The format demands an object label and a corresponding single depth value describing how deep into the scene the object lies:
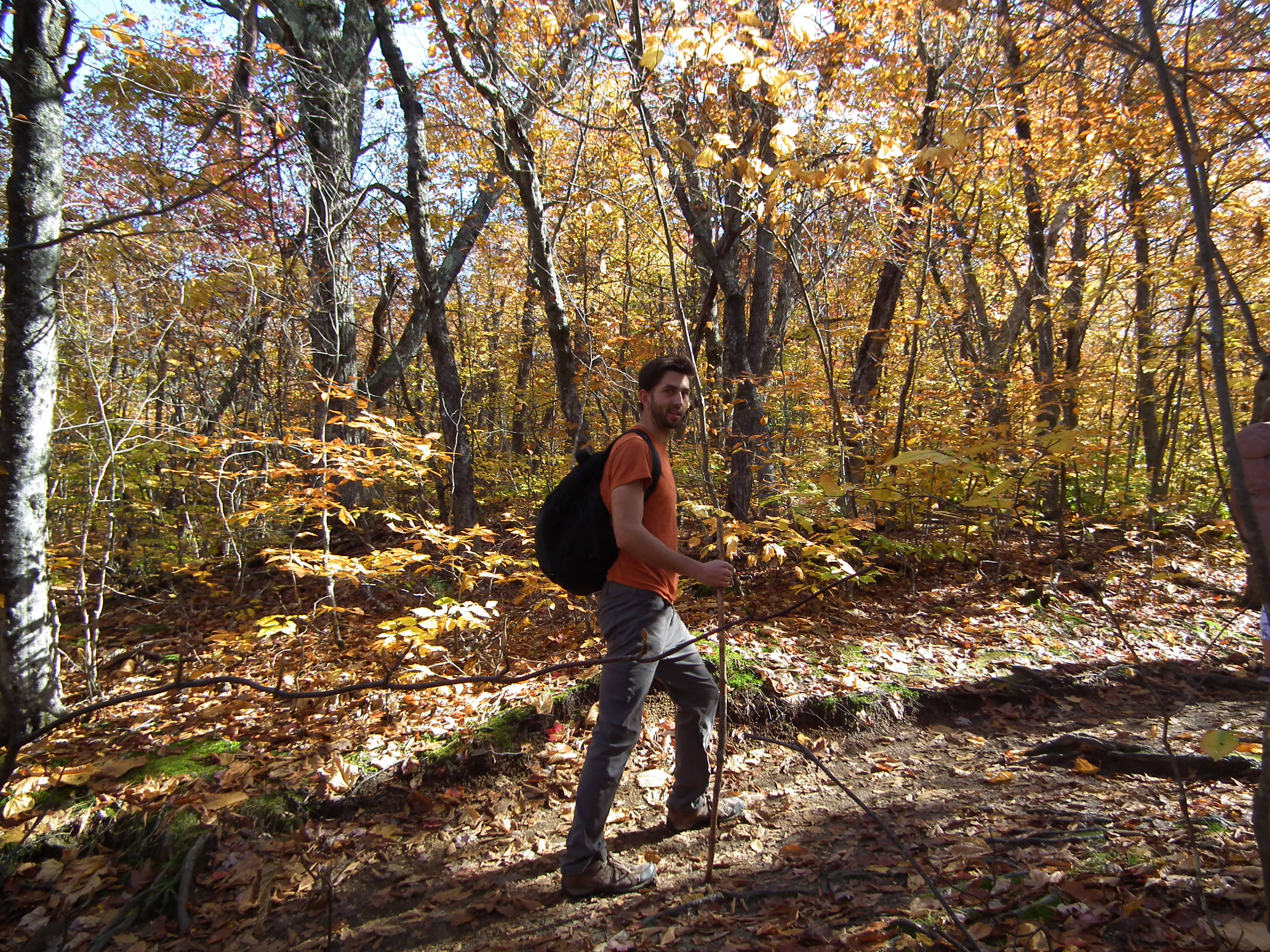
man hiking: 2.63
